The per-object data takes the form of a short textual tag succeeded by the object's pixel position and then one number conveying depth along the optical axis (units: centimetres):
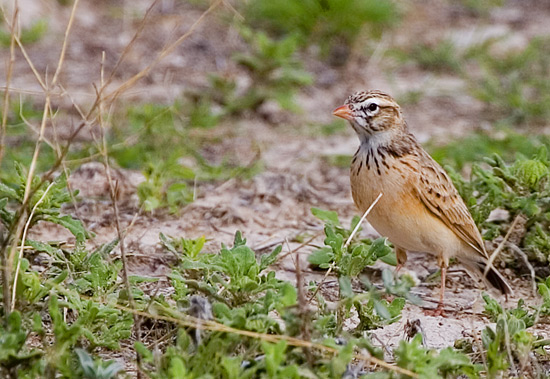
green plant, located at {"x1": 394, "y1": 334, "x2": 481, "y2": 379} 771
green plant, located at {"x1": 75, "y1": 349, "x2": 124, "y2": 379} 761
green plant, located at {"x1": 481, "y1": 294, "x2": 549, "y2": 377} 812
